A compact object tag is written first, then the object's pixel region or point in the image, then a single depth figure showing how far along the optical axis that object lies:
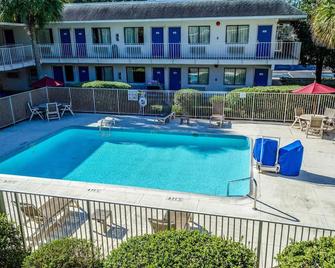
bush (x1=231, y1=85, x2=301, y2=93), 17.72
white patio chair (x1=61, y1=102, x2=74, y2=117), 20.27
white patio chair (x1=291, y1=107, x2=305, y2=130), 16.95
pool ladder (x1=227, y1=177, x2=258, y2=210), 9.11
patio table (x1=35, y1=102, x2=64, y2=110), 19.65
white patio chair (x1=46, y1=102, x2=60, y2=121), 19.45
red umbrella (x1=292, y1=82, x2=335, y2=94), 16.11
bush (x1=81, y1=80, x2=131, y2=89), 20.80
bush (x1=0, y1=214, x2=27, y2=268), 5.96
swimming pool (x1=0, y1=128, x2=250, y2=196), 12.48
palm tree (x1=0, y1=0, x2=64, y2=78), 20.78
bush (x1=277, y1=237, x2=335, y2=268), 4.44
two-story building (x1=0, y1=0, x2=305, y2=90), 22.97
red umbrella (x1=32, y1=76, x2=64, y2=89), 20.45
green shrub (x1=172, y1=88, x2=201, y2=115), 18.56
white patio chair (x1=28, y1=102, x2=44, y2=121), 19.27
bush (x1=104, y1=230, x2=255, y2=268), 4.67
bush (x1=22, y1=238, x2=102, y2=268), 5.22
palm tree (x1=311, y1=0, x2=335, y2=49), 15.25
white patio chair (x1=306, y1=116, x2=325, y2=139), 15.12
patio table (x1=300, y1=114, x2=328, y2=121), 15.69
